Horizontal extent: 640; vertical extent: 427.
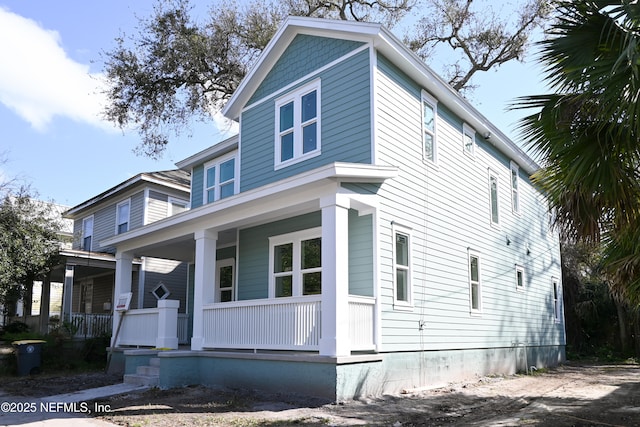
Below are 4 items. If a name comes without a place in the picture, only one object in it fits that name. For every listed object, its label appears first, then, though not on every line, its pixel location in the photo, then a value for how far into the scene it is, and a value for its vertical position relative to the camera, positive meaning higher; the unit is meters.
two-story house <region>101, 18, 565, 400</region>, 10.01 +1.53
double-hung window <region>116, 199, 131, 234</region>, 22.77 +3.62
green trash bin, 15.09 -1.49
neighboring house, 19.08 +1.69
